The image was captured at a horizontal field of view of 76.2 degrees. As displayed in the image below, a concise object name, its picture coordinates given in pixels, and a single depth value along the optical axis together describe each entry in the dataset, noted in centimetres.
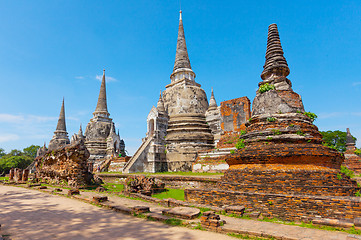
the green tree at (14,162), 3897
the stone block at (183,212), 582
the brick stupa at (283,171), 608
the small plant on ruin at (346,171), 791
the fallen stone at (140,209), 638
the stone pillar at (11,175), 1928
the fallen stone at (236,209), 622
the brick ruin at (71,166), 1264
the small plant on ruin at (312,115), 919
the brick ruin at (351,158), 1830
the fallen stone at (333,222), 489
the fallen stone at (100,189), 1140
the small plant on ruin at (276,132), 833
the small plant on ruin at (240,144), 944
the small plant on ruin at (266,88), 968
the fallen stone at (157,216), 574
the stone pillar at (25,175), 1706
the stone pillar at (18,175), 1772
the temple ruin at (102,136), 2939
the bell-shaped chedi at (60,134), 3791
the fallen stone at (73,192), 959
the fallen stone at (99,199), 786
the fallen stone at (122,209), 657
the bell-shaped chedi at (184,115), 2045
